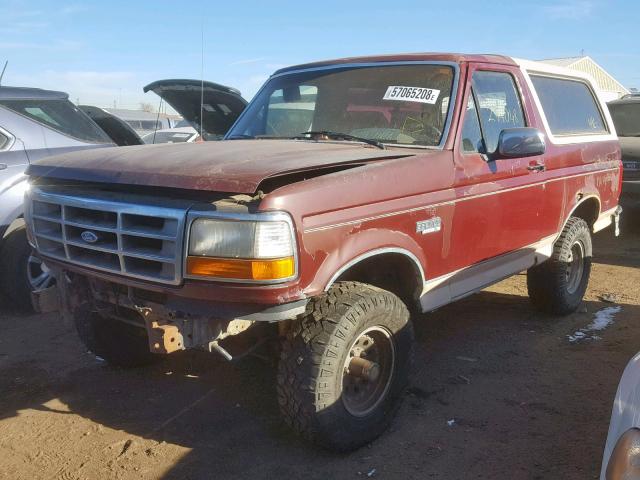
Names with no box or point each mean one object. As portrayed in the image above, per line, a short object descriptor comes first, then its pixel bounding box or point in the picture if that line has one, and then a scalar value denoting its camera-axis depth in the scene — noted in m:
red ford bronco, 2.64
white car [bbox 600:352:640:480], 1.67
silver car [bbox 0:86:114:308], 5.21
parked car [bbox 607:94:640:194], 9.00
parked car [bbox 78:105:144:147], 7.48
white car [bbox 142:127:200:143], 13.62
